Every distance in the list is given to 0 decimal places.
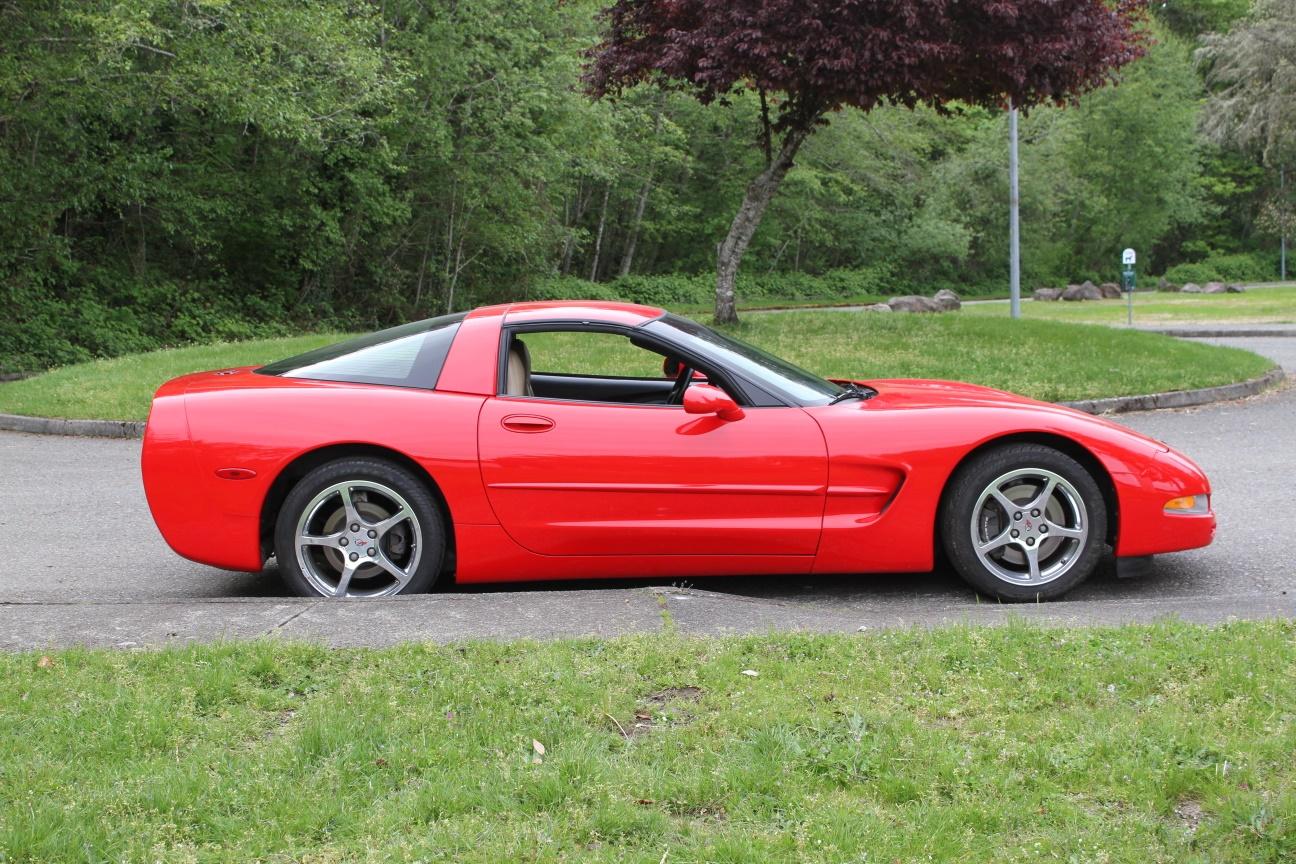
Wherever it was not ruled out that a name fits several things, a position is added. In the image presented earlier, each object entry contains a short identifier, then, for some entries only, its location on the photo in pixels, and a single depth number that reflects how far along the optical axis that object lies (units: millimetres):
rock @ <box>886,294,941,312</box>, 36469
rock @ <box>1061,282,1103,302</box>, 45156
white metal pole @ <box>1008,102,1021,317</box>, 25484
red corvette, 5270
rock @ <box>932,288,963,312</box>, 37984
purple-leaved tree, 15195
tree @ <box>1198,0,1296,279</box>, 41906
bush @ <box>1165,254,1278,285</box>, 56812
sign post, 27906
